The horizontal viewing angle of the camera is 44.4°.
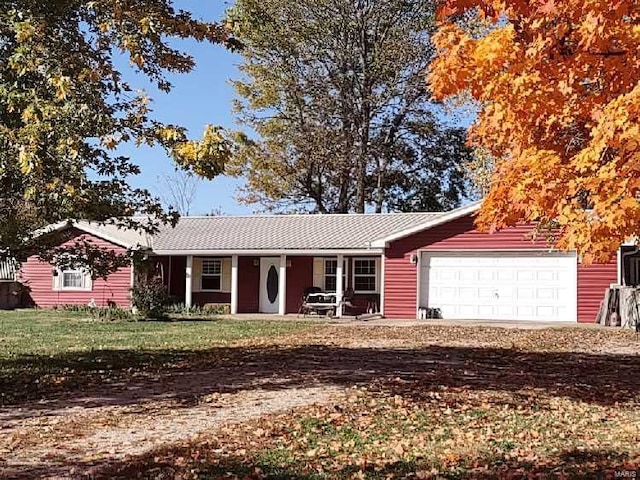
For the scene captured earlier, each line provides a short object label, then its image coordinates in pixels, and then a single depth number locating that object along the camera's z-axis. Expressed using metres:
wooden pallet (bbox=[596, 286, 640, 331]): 20.86
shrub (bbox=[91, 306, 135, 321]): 23.80
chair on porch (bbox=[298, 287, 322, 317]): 26.05
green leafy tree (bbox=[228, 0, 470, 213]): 38.41
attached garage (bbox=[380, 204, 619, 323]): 23.50
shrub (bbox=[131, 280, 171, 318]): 23.56
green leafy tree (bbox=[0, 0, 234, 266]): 8.64
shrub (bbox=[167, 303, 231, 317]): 26.85
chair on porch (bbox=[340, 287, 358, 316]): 26.33
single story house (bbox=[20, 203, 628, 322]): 23.89
